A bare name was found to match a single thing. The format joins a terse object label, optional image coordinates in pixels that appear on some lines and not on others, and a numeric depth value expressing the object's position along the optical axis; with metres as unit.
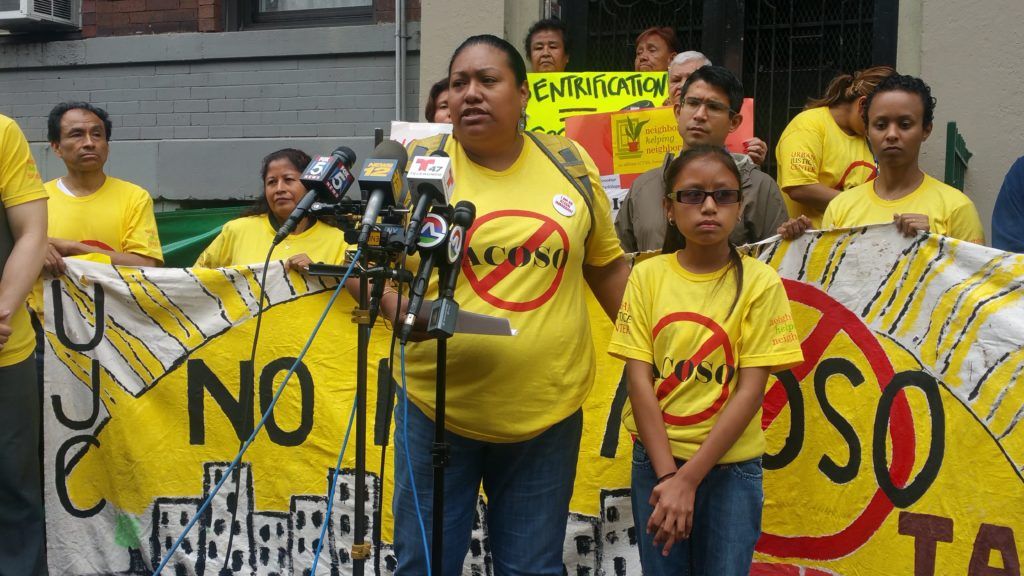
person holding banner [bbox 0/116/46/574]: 4.00
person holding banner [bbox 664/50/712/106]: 5.49
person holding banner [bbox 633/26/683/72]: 6.50
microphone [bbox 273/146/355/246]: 2.56
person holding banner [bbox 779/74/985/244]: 4.07
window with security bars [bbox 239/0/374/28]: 8.56
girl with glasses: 3.07
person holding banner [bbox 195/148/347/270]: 4.95
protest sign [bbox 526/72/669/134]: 6.10
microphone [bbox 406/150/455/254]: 2.53
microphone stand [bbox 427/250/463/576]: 2.60
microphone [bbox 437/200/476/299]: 2.54
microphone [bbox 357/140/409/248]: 2.45
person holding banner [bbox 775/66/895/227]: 5.29
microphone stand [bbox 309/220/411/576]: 2.48
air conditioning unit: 8.73
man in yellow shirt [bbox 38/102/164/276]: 5.32
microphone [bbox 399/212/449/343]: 2.47
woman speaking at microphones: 2.99
